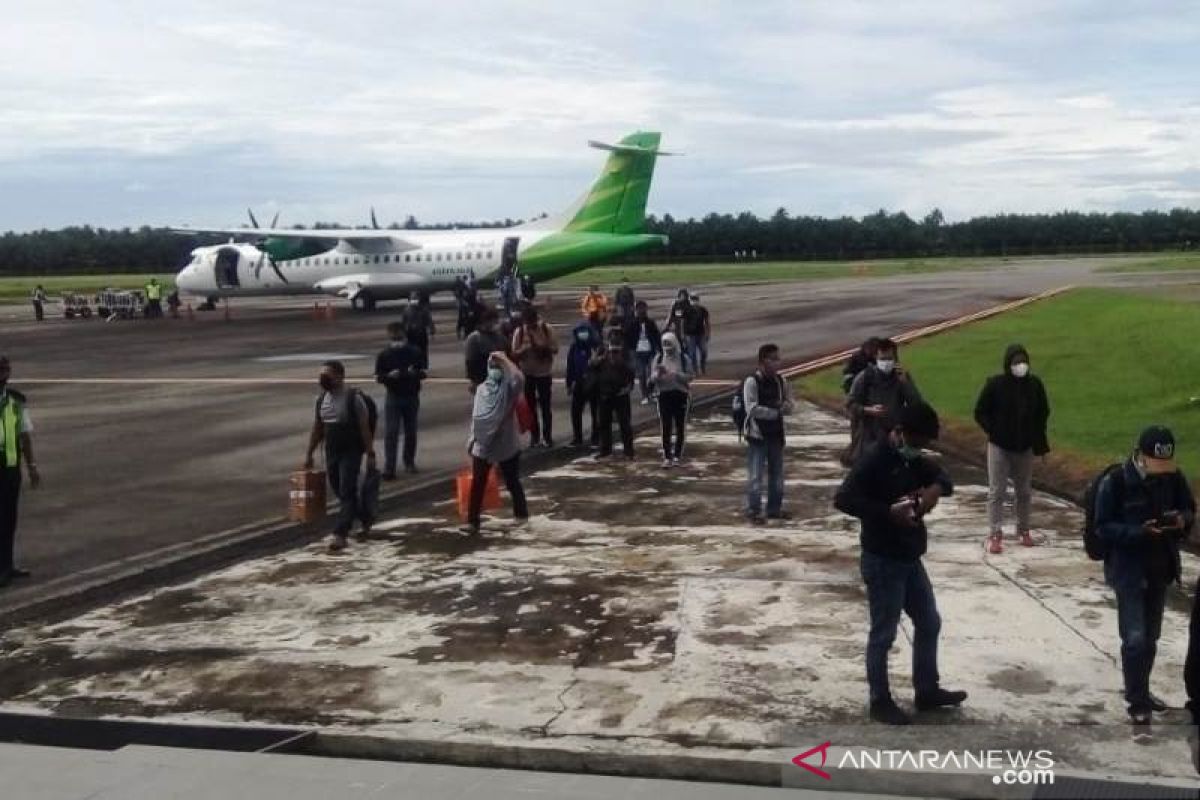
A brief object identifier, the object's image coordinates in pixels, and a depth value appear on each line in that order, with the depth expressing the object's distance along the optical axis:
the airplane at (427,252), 50.72
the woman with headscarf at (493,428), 11.98
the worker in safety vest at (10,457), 10.38
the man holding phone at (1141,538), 6.79
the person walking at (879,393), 11.57
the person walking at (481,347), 15.03
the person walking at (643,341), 20.30
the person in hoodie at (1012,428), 10.86
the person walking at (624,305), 20.62
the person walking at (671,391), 14.80
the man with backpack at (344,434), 11.55
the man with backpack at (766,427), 12.04
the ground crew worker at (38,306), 54.41
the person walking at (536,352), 16.25
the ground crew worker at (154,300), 53.28
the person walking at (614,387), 15.57
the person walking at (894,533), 7.00
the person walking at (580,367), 16.97
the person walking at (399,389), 14.78
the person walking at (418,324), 17.64
